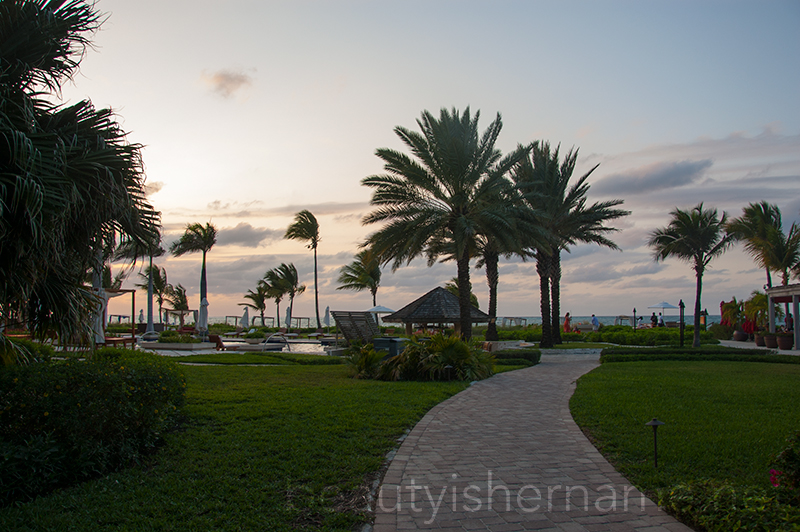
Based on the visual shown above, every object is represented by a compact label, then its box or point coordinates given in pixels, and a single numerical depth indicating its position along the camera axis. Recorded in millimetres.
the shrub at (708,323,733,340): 29936
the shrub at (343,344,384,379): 11734
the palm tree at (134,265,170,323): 41625
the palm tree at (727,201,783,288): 29288
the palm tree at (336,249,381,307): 42250
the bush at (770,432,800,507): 3705
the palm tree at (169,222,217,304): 34625
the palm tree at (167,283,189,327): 42375
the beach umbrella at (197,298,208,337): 25192
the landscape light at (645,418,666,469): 4657
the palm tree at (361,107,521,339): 15539
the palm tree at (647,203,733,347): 24547
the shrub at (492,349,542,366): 16125
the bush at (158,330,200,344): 20906
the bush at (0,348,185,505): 4383
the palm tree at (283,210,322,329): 38031
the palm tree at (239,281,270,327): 48656
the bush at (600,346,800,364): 16623
